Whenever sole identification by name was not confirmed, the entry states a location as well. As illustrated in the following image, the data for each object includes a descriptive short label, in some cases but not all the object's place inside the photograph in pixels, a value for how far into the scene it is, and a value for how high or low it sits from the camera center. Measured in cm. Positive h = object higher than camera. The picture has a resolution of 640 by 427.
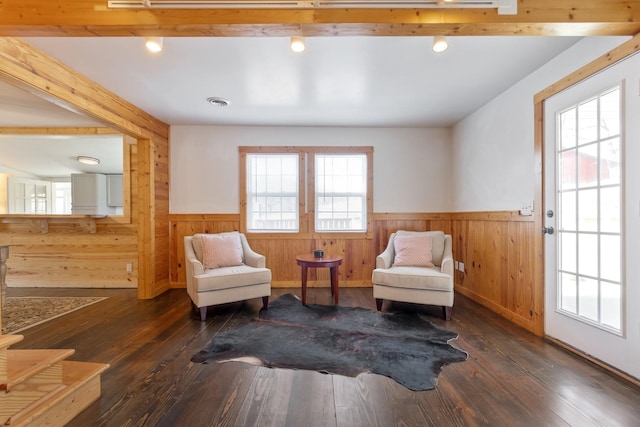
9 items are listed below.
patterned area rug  259 -104
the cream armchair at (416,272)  274 -63
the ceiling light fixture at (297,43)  175 +107
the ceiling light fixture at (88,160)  467 +90
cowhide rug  188 -106
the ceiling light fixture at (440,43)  186 +113
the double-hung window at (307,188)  402 +35
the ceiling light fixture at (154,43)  185 +114
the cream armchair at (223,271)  279 -64
